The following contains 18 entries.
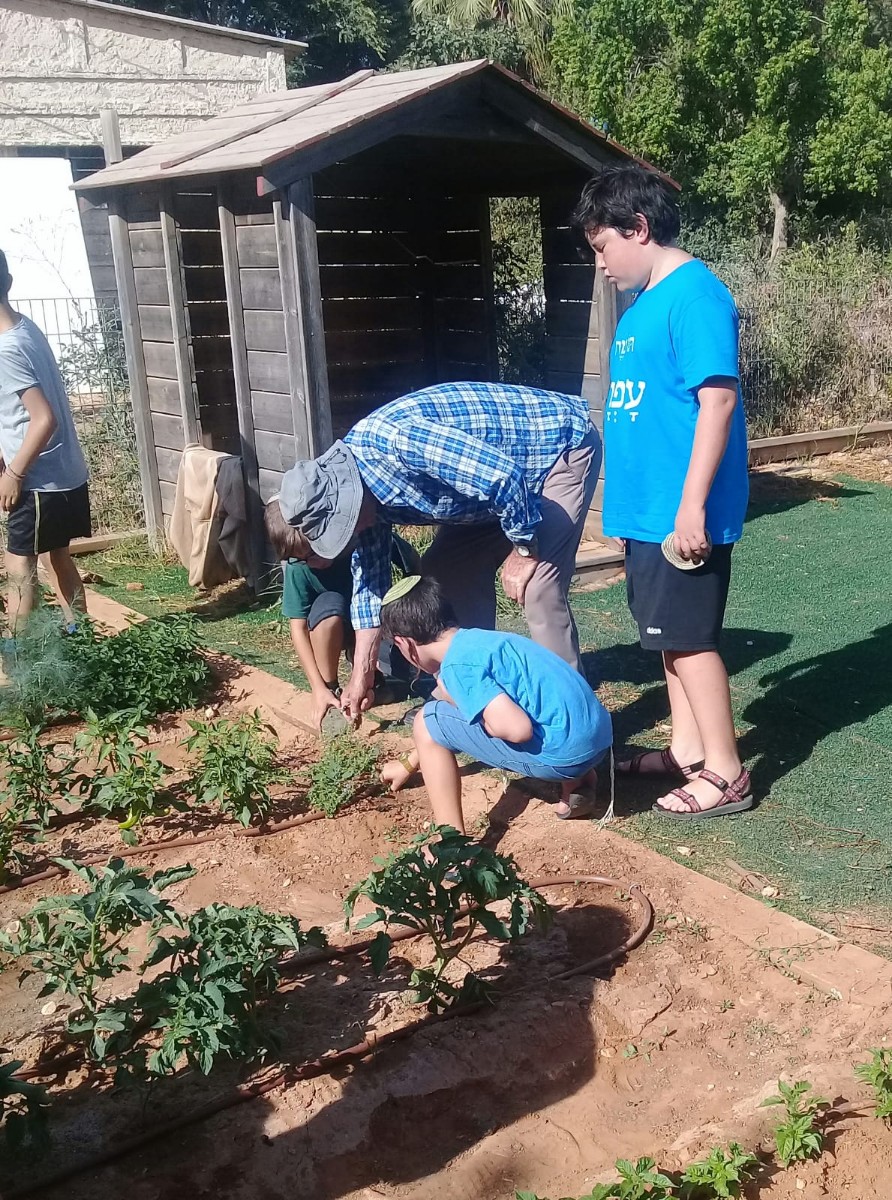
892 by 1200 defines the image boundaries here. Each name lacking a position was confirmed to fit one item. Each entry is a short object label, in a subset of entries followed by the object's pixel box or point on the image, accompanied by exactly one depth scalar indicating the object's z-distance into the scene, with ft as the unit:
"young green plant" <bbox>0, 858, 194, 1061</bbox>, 8.89
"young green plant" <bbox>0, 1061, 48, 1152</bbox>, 7.58
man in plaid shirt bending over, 12.27
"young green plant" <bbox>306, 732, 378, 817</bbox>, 14.02
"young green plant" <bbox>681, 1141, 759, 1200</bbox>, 7.68
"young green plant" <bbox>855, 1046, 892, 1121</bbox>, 8.32
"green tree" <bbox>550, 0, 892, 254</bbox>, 59.72
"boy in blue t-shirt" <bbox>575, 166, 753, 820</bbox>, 11.84
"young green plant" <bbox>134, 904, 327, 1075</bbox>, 8.30
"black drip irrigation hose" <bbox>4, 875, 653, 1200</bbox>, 8.52
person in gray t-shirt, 16.81
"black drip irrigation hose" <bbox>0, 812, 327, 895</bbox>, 12.99
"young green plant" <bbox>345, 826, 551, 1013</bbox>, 9.49
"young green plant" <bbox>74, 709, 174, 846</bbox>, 13.65
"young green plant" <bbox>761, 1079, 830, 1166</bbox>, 8.05
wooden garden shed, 21.09
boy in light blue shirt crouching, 11.35
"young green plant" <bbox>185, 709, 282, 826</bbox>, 13.44
